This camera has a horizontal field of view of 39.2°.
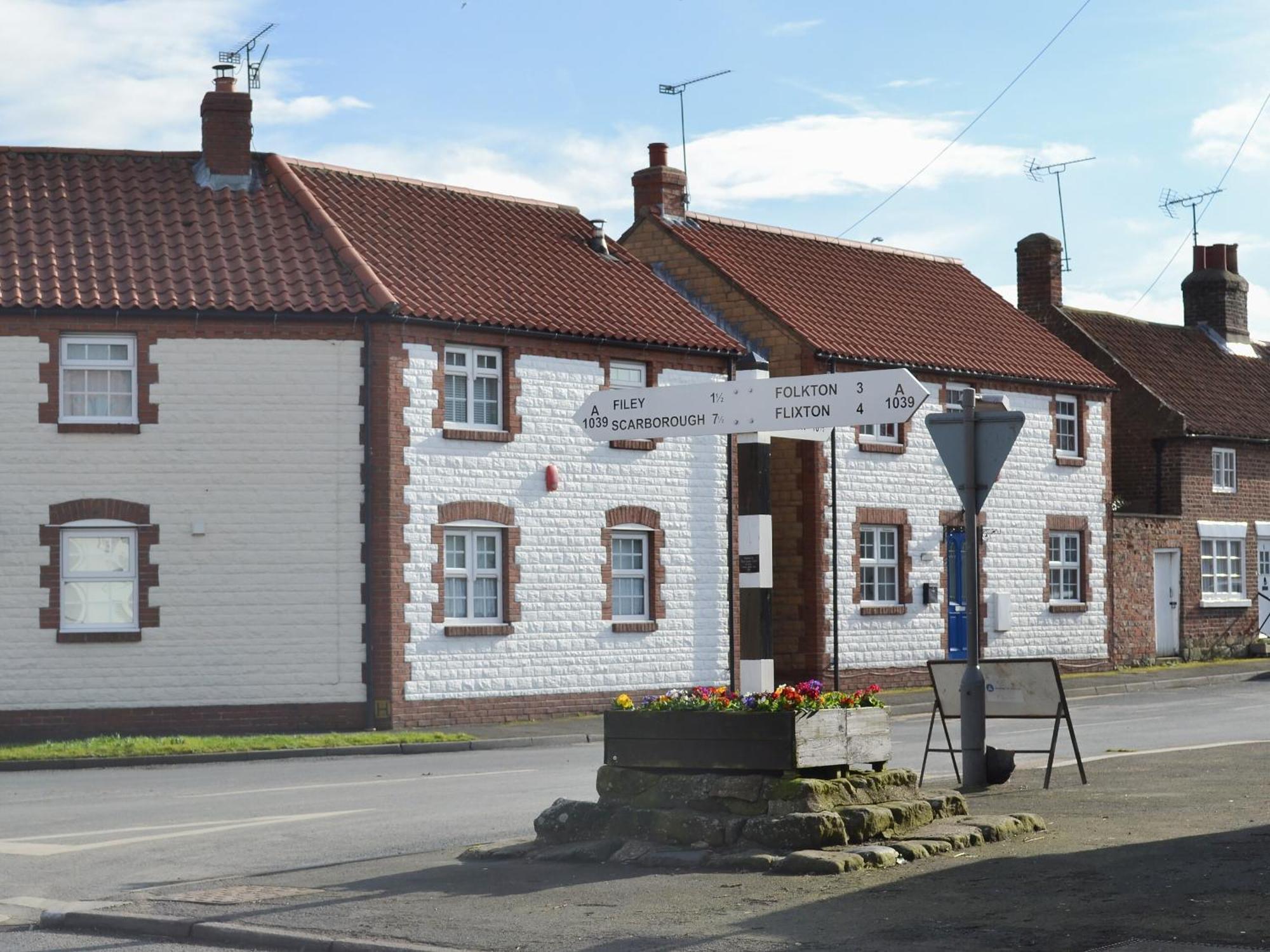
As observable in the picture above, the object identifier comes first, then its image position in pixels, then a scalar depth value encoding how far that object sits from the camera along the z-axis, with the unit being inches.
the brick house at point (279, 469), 977.5
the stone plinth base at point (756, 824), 405.4
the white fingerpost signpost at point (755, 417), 442.6
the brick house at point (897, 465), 1273.4
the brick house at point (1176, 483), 1587.1
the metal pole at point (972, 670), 518.6
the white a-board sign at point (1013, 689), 565.6
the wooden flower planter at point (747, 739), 422.6
